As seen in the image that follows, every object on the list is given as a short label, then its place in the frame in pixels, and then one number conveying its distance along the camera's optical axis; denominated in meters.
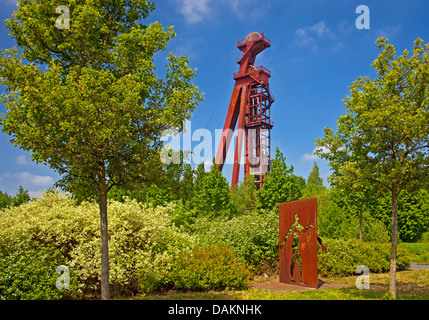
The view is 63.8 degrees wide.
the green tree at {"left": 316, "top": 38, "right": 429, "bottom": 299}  8.49
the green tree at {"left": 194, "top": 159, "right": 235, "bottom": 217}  29.14
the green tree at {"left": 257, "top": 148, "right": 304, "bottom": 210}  29.20
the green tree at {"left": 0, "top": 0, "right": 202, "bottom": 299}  6.82
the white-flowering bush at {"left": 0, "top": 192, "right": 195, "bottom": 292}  10.18
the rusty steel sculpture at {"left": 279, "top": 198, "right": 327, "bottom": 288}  11.37
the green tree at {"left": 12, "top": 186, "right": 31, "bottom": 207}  35.90
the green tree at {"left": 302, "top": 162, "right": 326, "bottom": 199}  52.06
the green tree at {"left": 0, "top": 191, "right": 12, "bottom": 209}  38.22
